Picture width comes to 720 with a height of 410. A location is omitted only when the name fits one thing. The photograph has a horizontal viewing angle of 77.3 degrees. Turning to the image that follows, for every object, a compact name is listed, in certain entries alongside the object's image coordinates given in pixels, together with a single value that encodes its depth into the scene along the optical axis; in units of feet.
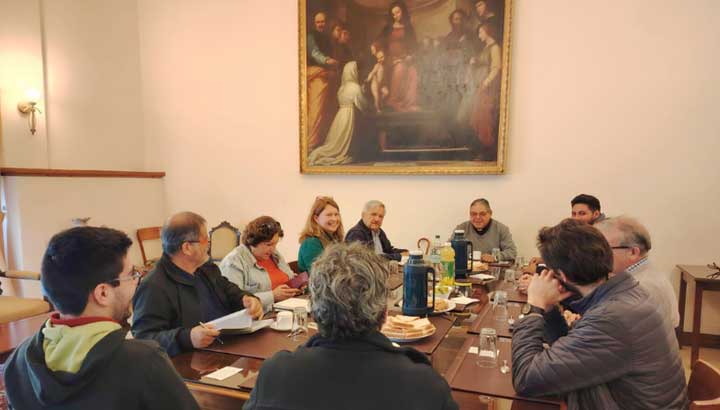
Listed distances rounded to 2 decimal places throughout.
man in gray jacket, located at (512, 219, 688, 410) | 4.05
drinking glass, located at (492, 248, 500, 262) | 11.47
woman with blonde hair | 10.48
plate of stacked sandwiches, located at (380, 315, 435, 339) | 5.46
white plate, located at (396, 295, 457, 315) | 6.55
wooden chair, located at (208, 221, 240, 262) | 16.43
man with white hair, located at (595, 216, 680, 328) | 6.41
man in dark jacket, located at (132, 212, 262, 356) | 5.39
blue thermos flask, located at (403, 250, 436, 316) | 6.39
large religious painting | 13.64
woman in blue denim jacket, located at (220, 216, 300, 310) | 8.29
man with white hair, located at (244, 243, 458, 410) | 3.07
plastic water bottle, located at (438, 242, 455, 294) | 8.18
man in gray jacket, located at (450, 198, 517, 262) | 13.06
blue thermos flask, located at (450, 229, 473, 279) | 9.41
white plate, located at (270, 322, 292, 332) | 5.97
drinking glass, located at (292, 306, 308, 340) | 5.82
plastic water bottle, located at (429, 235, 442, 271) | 8.22
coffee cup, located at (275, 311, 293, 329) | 6.00
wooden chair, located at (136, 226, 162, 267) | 17.03
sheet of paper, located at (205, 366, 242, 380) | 4.61
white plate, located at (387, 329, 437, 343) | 5.41
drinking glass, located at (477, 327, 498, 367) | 5.02
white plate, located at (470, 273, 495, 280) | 9.26
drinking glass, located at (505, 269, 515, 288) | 9.00
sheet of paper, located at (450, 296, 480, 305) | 7.25
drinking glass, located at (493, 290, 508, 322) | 6.62
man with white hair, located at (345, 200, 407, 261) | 11.57
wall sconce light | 14.03
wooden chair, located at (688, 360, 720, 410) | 4.55
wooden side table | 10.71
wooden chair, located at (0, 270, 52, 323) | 10.50
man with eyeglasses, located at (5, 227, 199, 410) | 3.26
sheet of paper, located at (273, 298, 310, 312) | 7.03
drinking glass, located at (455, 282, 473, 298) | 7.96
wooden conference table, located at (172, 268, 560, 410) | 4.26
